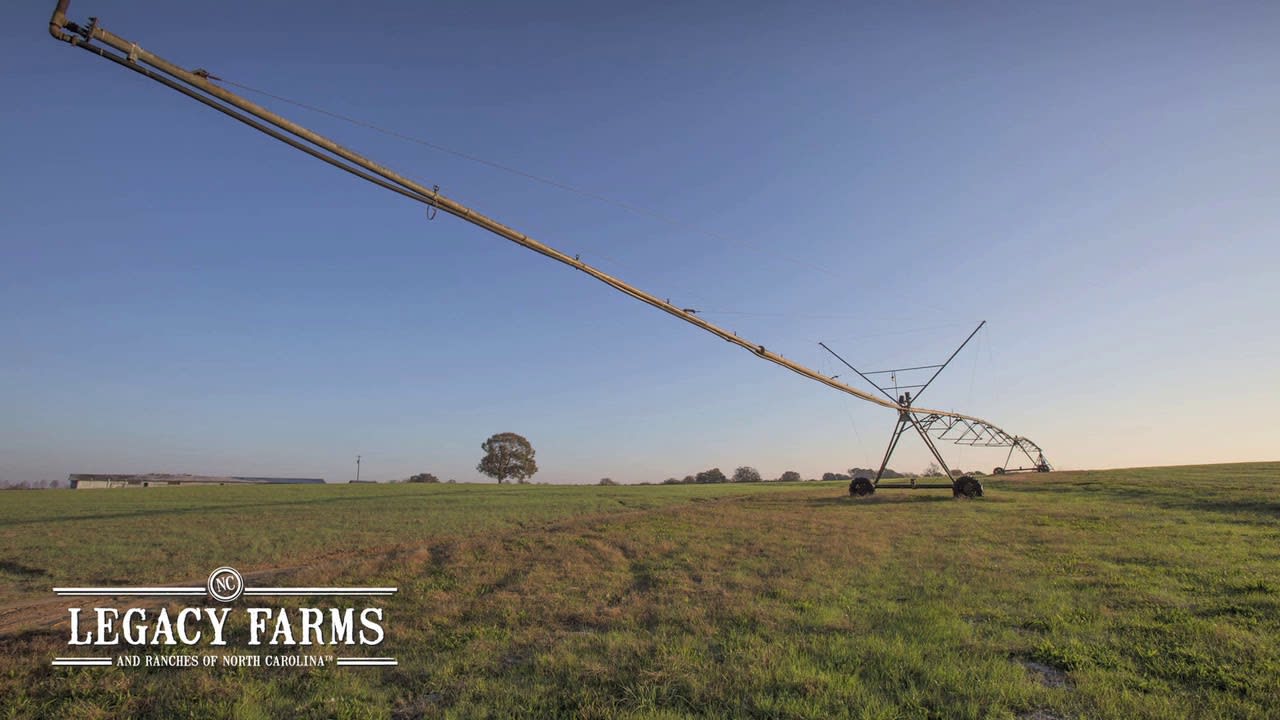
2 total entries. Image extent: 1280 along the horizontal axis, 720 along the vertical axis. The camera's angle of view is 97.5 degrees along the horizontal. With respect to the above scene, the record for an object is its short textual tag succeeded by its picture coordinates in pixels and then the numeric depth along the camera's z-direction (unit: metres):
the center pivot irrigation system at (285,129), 7.32
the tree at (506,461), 117.69
